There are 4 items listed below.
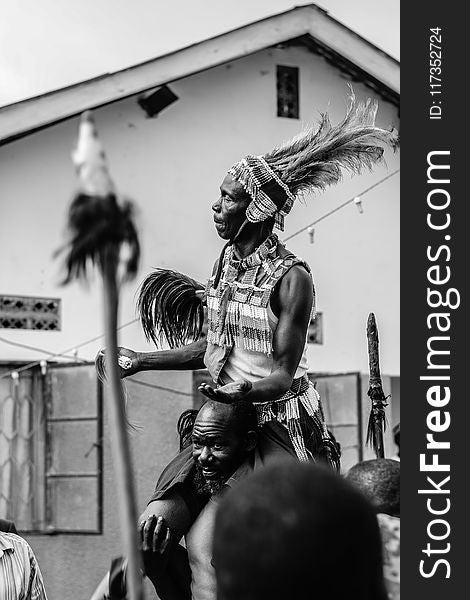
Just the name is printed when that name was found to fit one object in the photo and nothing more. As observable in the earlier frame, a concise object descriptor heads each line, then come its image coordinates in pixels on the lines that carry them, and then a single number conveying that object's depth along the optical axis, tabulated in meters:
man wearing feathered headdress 4.31
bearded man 4.16
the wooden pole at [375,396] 5.06
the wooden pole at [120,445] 1.76
